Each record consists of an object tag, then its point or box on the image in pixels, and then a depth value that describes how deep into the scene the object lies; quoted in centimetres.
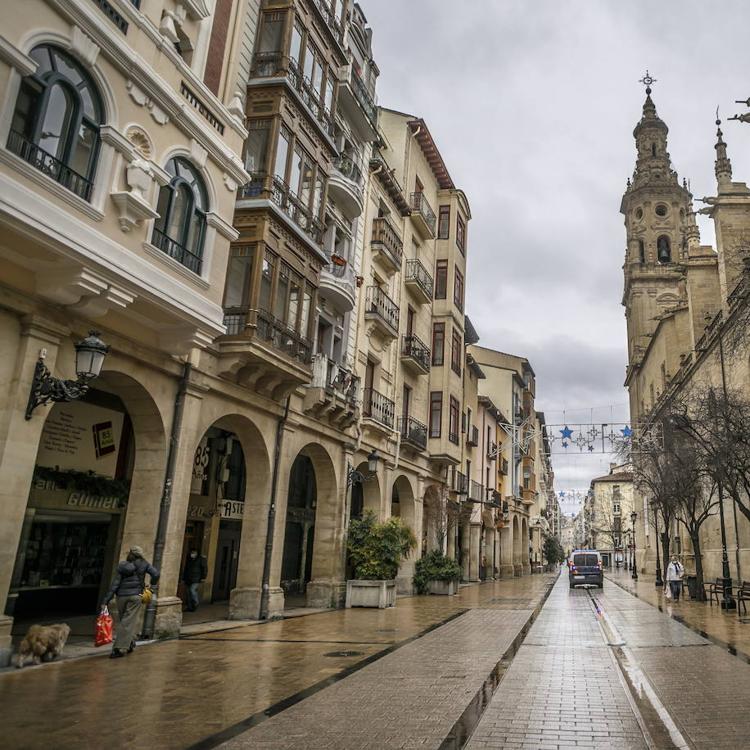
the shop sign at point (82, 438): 1319
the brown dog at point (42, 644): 937
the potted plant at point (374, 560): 2056
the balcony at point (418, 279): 2789
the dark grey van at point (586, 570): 3897
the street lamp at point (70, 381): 938
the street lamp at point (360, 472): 2188
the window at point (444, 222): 3303
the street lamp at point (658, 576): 4300
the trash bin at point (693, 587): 2867
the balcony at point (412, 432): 2678
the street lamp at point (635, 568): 5679
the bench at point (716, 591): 2630
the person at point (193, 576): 1738
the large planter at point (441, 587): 2728
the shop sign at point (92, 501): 1398
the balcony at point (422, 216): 2891
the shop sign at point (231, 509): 1962
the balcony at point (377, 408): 2378
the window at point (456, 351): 3216
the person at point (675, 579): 2839
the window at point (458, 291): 3281
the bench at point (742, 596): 2153
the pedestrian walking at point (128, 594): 1037
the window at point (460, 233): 3369
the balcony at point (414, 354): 2725
